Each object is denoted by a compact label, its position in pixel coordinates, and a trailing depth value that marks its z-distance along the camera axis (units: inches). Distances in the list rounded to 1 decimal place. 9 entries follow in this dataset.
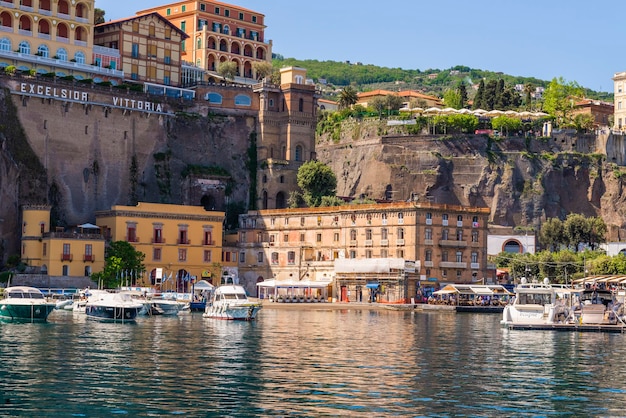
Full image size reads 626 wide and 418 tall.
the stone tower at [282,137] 5137.8
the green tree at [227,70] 5561.0
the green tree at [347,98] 6358.3
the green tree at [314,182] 5002.5
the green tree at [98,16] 5382.4
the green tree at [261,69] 5772.6
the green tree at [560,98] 6181.1
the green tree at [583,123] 5935.0
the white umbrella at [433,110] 5900.6
